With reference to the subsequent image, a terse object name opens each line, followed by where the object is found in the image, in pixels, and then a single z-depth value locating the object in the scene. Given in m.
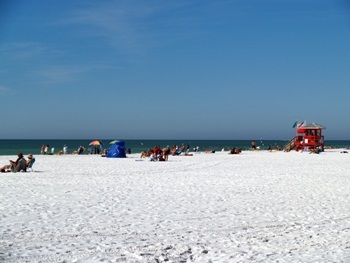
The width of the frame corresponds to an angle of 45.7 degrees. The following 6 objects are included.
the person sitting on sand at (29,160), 17.98
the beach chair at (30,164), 18.05
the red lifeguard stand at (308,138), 45.72
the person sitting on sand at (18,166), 17.09
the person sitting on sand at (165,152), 26.76
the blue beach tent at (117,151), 30.45
